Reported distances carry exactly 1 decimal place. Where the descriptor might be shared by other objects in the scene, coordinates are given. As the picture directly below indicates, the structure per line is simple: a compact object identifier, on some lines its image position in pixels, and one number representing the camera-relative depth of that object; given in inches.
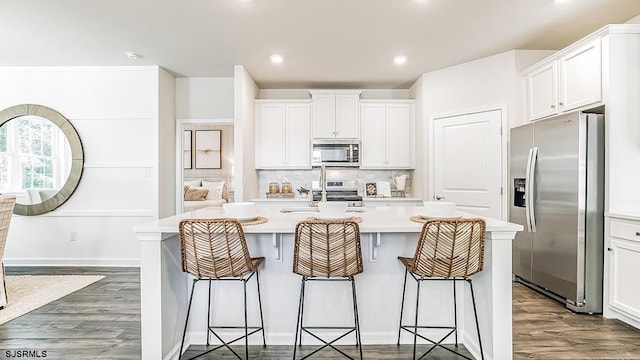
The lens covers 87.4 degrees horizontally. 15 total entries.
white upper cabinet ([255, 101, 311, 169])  195.9
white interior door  154.2
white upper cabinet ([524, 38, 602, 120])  110.6
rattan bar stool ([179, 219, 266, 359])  71.1
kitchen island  90.5
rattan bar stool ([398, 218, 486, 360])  71.5
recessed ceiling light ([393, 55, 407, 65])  155.6
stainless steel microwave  192.4
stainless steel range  190.7
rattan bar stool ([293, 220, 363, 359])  71.8
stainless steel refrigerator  107.8
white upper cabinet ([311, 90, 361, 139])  194.2
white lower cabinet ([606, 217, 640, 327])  96.3
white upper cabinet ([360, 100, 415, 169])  196.1
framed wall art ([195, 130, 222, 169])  238.1
